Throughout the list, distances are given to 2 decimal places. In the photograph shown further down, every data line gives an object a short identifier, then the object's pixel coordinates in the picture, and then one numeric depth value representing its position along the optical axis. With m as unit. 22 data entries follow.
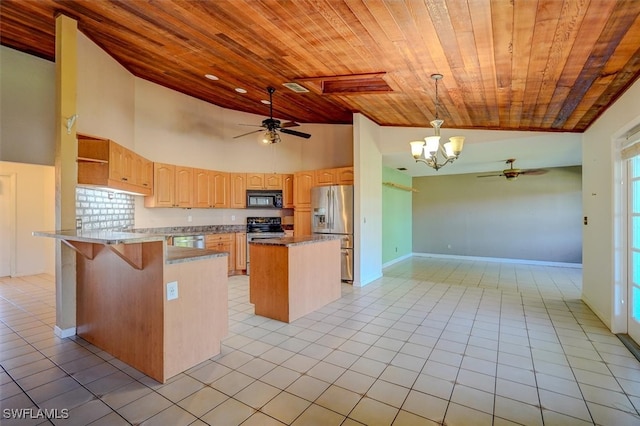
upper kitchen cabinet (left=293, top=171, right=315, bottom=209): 6.25
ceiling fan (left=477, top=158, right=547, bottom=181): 6.40
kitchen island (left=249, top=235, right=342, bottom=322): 3.57
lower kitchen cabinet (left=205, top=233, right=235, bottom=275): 5.72
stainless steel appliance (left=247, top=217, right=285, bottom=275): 6.25
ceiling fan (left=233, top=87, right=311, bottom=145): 4.50
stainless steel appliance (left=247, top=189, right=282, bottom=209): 6.55
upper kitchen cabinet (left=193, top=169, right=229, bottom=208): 5.86
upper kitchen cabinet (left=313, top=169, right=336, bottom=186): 5.92
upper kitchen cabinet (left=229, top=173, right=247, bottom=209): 6.43
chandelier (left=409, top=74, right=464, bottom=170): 3.43
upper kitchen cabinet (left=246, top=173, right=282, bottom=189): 6.55
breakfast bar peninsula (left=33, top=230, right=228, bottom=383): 2.30
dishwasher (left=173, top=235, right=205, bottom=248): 5.32
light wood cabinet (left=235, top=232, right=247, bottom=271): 6.18
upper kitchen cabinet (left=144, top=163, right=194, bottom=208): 5.24
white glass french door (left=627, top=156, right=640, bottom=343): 2.95
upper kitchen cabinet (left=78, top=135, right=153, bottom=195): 3.64
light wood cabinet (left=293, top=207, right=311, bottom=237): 6.27
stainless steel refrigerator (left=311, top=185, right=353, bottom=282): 5.46
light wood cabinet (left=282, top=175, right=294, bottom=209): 6.62
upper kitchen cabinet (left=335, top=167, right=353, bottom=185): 5.68
